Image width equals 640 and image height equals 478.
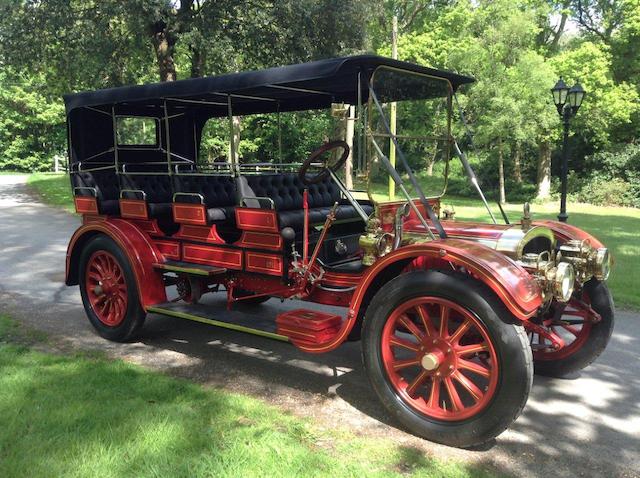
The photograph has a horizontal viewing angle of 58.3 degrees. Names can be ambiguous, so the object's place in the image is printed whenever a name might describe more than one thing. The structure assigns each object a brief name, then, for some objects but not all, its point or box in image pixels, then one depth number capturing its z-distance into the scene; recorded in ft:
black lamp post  34.65
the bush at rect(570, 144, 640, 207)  78.79
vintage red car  10.37
